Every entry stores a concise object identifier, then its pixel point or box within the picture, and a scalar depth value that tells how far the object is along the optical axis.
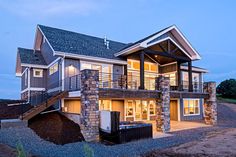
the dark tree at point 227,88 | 38.09
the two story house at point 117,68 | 16.02
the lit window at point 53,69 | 17.39
